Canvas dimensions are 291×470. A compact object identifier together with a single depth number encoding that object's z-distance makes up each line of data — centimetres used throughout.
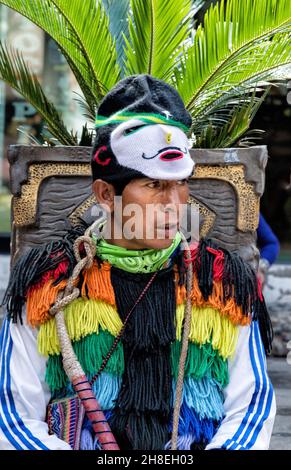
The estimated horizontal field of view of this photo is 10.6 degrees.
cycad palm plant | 629
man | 404
